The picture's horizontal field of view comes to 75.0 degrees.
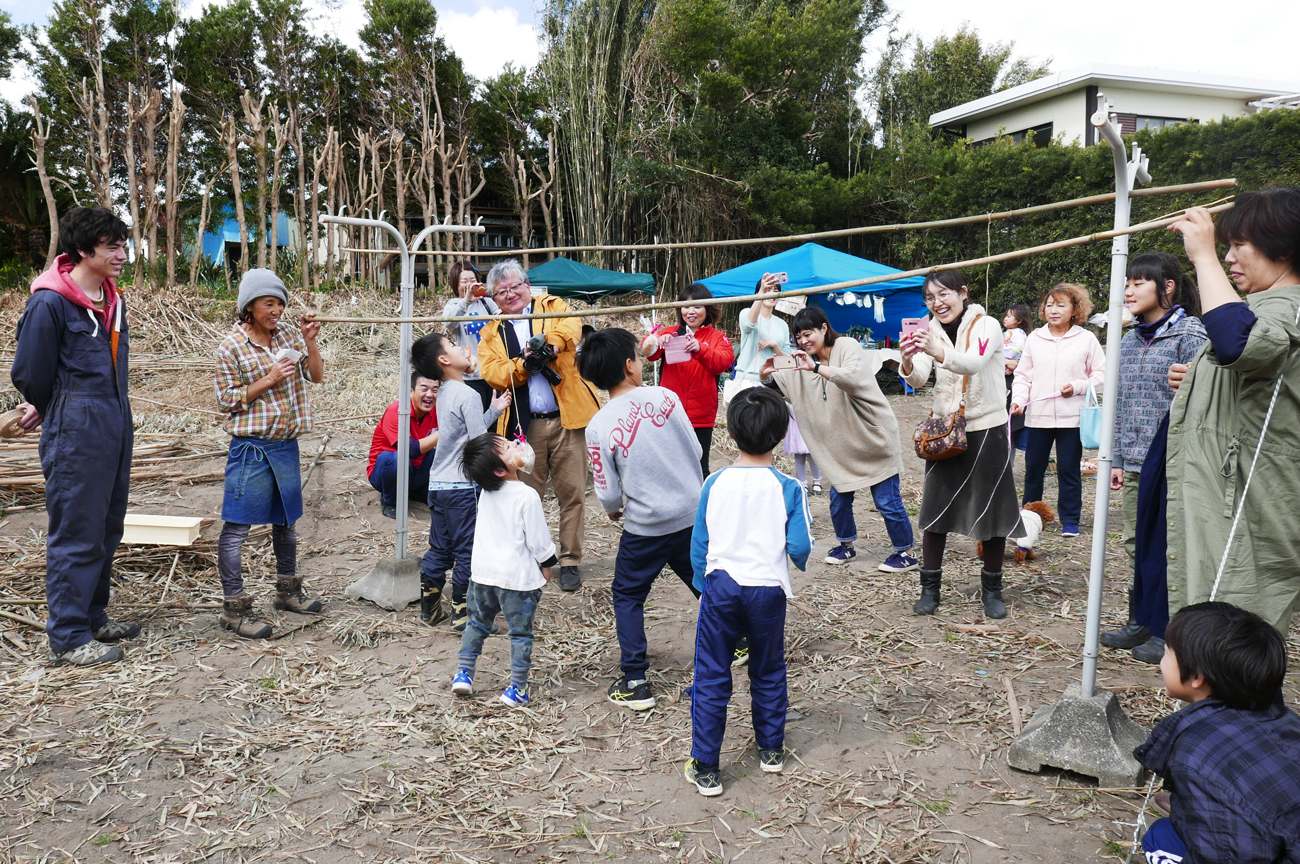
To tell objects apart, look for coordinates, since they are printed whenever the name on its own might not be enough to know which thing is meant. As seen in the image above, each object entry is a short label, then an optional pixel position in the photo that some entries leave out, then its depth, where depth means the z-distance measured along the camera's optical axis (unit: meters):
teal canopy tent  13.76
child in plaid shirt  1.73
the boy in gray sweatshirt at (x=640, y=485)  3.22
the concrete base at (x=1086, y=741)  2.59
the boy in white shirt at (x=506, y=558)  3.26
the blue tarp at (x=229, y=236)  23.92
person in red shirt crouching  5.04
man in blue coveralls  3.44
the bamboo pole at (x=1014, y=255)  2.39
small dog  4.48
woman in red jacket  5.64
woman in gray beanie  3.77
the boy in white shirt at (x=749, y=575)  2.64
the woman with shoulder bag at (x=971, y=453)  3.97
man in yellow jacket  4.44
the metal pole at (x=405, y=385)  4.15
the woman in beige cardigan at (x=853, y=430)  4.73
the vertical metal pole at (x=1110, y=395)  2.55
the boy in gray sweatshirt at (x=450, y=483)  3.95
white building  15.38
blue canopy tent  11.88
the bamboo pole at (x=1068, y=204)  2.24
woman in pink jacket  5.49
